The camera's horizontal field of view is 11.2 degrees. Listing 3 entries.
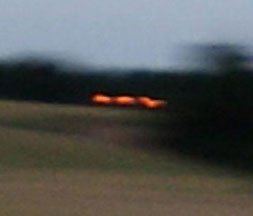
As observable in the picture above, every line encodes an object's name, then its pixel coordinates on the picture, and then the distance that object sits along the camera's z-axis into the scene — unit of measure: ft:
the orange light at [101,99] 140.18
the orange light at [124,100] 130.70
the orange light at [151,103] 96.12
